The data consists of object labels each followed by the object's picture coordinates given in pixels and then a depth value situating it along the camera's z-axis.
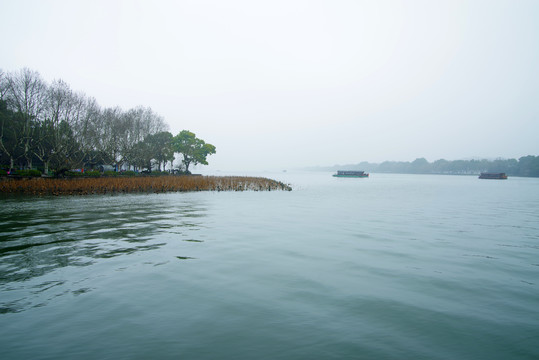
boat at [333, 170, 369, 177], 144.51
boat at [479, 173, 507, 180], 134.50
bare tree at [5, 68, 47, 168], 50.22
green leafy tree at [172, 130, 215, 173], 95.25
